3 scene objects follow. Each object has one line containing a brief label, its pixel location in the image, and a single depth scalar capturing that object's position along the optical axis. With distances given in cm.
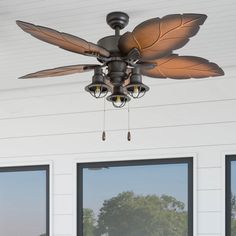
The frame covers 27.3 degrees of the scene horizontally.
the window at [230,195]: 384
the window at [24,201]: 449
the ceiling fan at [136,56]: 213
